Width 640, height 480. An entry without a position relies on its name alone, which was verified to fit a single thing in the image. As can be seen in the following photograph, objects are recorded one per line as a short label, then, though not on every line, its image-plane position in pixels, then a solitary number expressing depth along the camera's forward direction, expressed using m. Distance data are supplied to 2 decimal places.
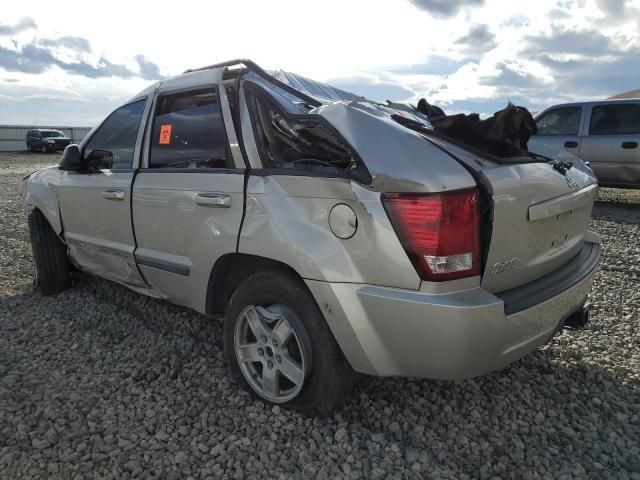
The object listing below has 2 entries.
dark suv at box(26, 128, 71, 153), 30.75
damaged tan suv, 2.05
